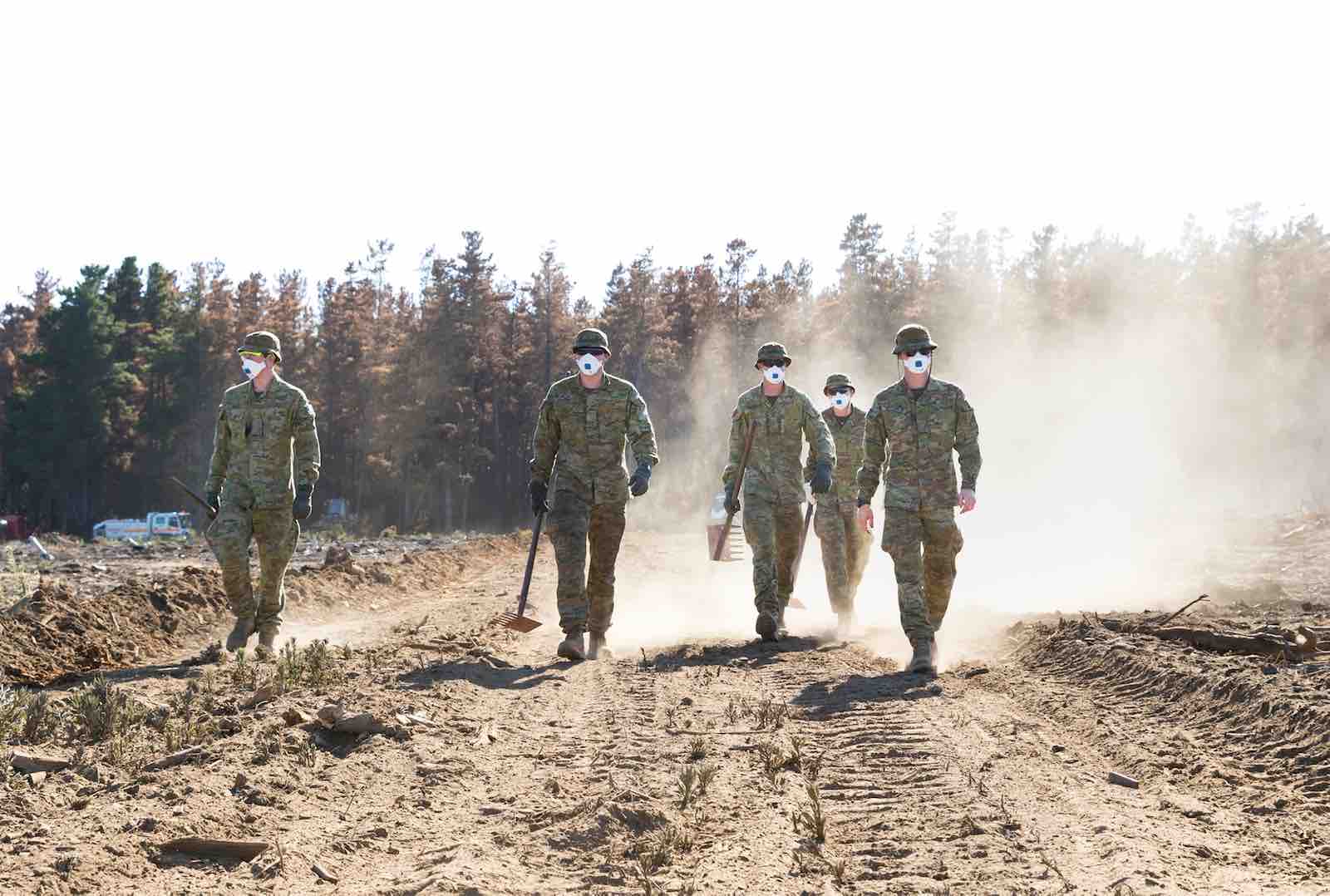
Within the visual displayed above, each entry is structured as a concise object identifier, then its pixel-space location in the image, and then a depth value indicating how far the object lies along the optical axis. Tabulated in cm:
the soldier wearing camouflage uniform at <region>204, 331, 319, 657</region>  1039
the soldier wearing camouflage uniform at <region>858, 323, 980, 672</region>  959
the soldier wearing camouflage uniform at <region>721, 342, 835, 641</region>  1138
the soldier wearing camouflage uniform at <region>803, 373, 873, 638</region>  1288
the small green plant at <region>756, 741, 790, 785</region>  551
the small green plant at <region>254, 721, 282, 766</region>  565
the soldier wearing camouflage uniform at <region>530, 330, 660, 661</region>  1031
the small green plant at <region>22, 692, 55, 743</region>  609
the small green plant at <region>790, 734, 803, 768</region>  569
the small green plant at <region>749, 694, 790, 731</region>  672
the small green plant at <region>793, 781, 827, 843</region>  457
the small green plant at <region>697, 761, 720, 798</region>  515
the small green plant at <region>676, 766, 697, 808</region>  496
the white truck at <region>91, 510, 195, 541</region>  4906
